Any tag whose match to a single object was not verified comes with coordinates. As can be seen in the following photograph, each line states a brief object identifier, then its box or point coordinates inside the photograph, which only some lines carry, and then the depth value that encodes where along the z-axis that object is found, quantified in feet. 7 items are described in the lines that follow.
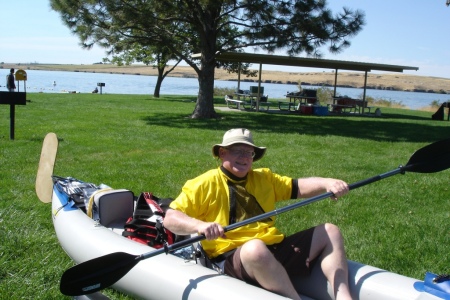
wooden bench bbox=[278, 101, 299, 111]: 70.81
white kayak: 8.55
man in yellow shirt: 9.25
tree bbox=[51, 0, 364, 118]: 41.37
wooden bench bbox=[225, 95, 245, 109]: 62.86
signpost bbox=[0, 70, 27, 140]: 28.93
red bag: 11.13
